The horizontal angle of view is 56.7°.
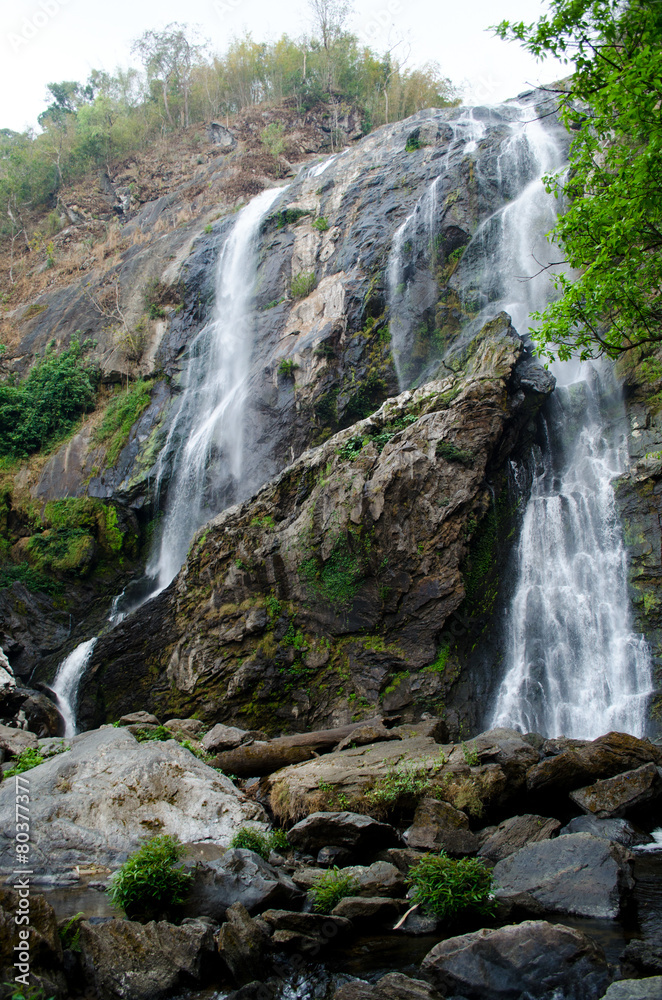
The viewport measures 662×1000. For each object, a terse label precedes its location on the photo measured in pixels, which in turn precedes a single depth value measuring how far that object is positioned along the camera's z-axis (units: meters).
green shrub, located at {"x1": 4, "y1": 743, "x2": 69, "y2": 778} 9.32
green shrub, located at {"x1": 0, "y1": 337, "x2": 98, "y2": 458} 26.33
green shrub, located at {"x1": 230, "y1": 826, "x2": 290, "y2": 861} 7.12
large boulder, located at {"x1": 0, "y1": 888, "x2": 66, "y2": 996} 4.14
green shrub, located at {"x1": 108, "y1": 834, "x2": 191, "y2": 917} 5.54
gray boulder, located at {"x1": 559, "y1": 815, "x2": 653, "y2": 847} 7.11
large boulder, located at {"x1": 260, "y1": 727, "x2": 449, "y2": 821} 8.30
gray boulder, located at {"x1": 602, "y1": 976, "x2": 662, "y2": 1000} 3.81
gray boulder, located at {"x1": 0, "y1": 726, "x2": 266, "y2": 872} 7.33
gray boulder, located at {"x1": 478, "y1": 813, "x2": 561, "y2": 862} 6.91
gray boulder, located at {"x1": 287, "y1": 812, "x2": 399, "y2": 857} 7.32
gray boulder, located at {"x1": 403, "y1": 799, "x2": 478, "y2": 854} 7.06
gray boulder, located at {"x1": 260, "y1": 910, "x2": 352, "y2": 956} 5.04
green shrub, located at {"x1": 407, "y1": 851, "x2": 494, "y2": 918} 5.48
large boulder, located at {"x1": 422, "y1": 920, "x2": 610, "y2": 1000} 4.30
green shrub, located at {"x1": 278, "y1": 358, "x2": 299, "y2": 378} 21.61
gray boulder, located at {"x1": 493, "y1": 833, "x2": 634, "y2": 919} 5.61
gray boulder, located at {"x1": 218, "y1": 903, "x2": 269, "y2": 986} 4.66
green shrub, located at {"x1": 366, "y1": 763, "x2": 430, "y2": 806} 8.09
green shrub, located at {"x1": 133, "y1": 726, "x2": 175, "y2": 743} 10.36
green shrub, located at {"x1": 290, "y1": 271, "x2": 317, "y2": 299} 24.77
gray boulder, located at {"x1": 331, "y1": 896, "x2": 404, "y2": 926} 5.57
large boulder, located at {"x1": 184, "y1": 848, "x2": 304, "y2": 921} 5.62
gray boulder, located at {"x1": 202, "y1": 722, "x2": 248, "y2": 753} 10.99
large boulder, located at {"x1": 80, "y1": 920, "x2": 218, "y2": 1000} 4.41
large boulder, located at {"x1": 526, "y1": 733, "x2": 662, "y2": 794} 8.11
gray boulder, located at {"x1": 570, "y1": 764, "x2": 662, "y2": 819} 7.63
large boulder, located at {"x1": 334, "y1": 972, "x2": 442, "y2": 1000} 4.19
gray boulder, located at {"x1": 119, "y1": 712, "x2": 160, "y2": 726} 12.20
